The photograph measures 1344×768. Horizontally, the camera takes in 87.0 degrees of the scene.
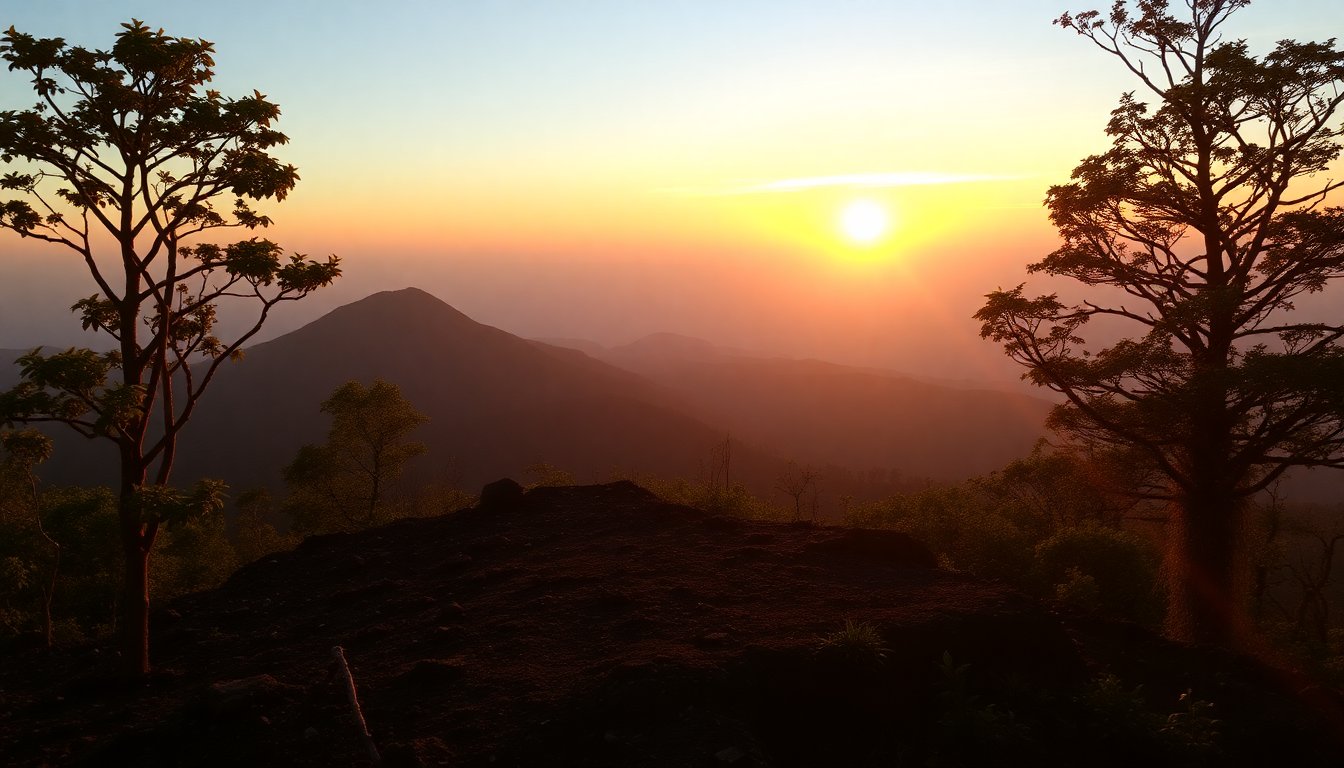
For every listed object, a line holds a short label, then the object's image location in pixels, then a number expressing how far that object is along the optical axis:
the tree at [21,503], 9.16
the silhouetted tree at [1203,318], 12.53
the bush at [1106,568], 17.52
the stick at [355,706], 6.40
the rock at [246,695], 7.87
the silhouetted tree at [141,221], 8.27
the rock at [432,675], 8.60
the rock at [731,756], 6.83
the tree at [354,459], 30.06
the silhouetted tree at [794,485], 26.89
